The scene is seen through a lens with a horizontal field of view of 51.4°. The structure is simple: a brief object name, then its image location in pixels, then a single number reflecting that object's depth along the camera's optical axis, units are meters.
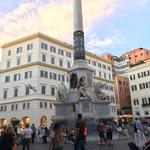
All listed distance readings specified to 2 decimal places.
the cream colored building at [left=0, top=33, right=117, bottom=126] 34.66
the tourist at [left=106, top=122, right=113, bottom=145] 12.67
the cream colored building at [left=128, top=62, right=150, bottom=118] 41.83
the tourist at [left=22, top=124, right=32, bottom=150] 9.63
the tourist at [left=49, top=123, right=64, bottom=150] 5.26
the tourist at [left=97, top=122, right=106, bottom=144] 12.23
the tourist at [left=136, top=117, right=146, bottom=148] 10.41
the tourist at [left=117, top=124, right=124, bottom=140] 17.68
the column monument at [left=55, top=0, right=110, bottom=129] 16.10
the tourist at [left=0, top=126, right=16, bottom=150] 5.37
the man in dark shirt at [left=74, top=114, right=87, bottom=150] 7.62
